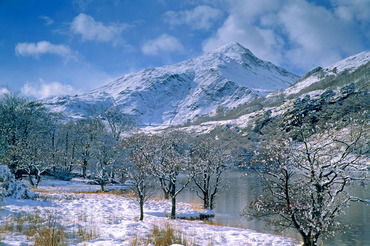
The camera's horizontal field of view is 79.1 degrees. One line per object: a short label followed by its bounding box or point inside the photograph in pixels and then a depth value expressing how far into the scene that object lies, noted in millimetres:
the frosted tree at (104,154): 41903
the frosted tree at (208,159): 26569
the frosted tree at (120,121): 62438
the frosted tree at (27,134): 33438
